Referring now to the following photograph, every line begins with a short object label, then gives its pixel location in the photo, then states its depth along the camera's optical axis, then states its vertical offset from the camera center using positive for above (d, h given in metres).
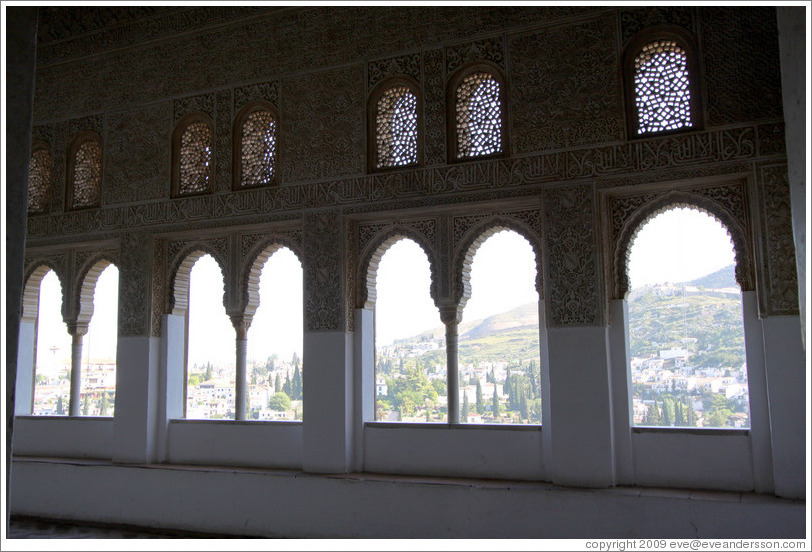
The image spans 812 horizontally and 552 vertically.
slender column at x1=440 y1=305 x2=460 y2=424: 6.24 +0.18
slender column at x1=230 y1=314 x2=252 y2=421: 7.13 +0.32
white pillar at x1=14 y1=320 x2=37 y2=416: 8.38 +0.18
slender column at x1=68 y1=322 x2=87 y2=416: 8.04 +0.29
